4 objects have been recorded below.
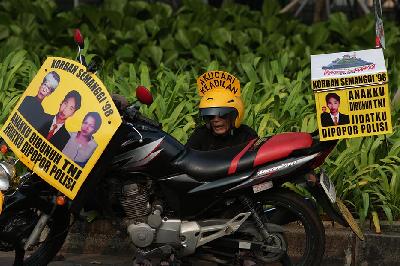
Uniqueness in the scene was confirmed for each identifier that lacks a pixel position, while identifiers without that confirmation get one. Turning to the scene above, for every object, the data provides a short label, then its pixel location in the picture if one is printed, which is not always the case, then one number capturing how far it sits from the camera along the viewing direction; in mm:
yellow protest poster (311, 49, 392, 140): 10533
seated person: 11468
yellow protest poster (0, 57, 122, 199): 10197
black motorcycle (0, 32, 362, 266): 10494
